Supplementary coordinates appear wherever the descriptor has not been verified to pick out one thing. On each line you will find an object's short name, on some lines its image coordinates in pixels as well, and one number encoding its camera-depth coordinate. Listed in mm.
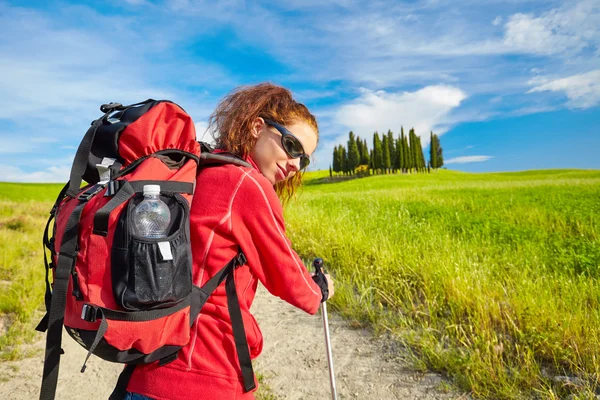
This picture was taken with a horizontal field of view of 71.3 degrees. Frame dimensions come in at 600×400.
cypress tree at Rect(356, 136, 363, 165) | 86288
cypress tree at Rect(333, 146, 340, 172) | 89812
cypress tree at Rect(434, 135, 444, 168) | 91438
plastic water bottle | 1503
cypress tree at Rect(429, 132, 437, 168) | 89688
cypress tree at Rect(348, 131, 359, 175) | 85188
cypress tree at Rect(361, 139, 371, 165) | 85312
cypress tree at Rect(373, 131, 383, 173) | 81775
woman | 1628
